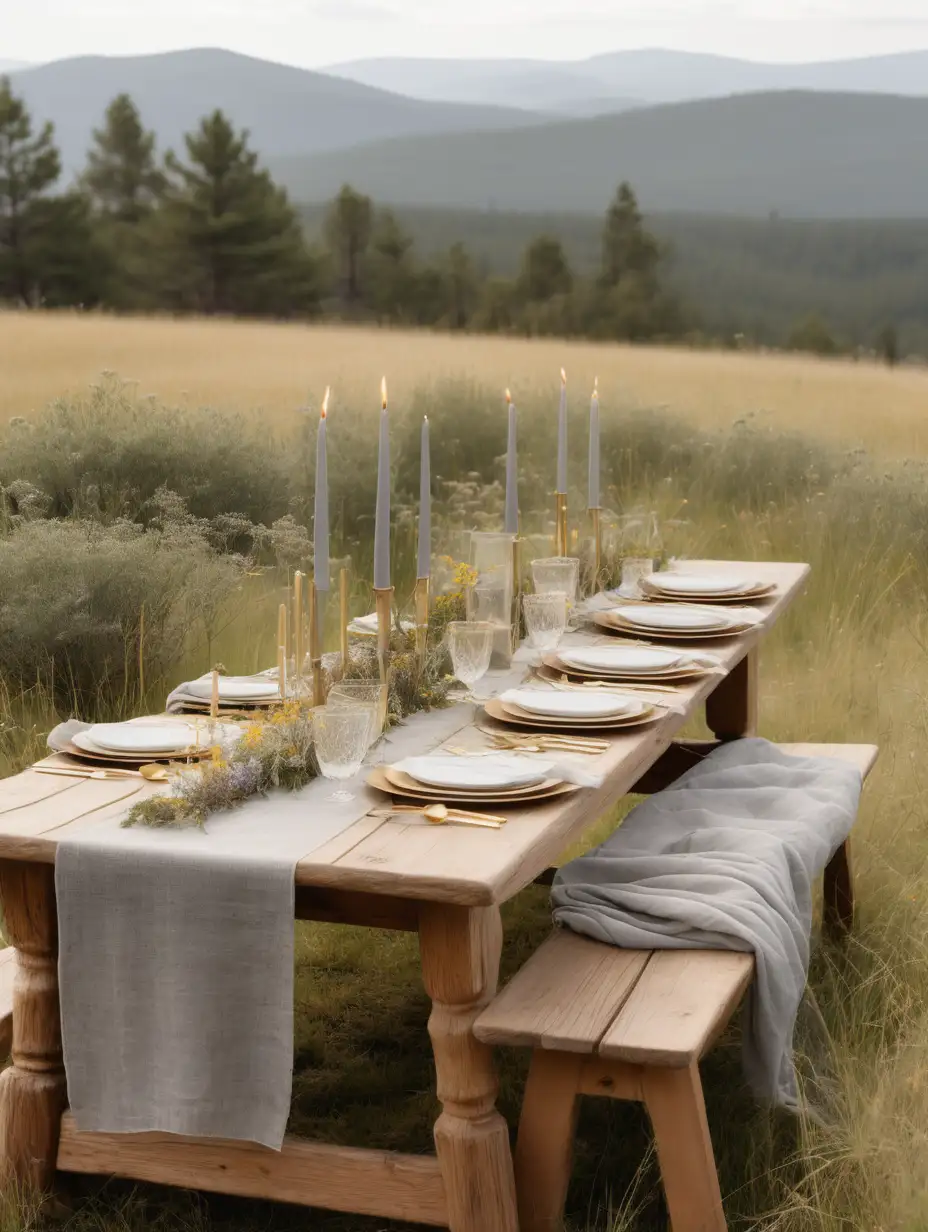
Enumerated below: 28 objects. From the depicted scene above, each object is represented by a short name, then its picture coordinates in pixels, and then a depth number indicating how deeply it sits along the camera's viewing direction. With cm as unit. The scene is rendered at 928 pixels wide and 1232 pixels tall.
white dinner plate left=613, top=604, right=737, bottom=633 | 321
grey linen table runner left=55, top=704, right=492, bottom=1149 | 199
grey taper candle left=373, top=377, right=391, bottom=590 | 224
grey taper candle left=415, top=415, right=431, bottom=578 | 243
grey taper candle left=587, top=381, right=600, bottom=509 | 339
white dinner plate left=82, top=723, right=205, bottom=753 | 240
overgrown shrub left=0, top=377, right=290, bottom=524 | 647
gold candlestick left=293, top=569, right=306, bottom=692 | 240
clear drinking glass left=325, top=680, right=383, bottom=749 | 221
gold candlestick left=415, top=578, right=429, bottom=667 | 269
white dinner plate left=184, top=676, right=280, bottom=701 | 270
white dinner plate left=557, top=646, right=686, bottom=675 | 284
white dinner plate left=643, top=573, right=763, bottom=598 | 361
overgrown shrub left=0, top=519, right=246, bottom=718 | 481
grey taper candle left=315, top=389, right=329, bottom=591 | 219
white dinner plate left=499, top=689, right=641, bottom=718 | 253
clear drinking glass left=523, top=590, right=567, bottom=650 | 294
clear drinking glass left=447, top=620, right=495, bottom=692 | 256
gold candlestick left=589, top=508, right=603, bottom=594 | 366
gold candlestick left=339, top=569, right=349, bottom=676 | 237
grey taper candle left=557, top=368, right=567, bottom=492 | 318
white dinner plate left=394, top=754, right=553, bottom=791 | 218
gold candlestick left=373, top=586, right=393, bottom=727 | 246
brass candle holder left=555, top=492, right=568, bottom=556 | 341
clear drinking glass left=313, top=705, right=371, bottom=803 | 213
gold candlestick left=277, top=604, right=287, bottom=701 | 235
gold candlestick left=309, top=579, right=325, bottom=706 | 236
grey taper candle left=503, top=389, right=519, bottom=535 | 292
